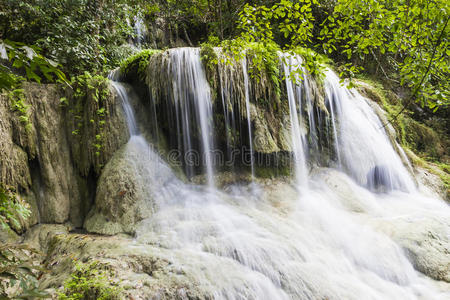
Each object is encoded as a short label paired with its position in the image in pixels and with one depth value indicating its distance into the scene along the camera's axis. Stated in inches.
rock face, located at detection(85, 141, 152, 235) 172.4
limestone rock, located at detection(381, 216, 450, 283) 142.6
